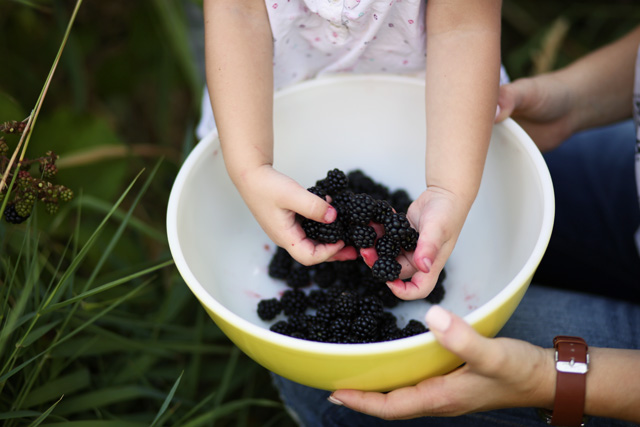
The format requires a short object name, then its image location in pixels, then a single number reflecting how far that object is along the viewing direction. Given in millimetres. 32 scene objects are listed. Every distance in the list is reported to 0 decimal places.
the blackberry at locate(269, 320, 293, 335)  1011
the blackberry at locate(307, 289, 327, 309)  1092
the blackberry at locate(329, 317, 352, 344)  955
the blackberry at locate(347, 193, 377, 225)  891
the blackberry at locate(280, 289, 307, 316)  1083
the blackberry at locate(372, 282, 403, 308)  1078
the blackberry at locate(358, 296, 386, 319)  970
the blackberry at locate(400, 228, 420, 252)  857
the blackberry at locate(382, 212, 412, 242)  851
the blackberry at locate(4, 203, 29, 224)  894
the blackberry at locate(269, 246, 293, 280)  1132
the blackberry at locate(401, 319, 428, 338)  971
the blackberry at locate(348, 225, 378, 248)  896
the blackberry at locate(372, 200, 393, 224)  896
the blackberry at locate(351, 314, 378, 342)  934
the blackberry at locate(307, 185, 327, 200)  928
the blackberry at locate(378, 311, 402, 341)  976
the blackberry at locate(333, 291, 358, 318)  966
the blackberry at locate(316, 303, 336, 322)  992
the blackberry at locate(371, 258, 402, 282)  845
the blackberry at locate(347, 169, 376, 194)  1149
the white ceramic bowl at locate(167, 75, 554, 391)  803
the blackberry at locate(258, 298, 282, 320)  1064
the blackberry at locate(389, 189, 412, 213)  1125
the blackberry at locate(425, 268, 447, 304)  1080
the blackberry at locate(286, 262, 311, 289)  1120
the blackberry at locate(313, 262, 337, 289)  1118
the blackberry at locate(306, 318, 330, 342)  977
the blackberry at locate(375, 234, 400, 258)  876
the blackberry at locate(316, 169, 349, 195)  969
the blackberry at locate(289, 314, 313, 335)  1018
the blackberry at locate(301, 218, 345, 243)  881
